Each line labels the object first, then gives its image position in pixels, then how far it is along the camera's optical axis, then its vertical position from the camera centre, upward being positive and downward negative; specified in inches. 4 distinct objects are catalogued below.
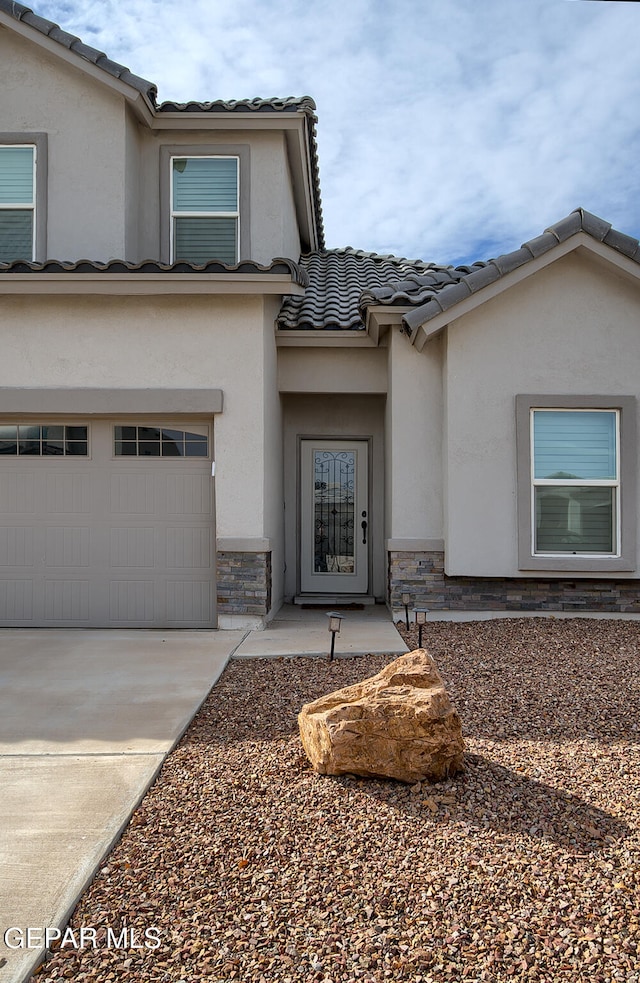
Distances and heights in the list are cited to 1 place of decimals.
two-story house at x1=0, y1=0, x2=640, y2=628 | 350.6 +31.5
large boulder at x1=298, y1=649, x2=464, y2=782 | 161.9 -53.3
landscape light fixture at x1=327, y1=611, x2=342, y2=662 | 270.8 -45.8
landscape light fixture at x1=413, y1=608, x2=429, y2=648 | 287.0 -46.7
